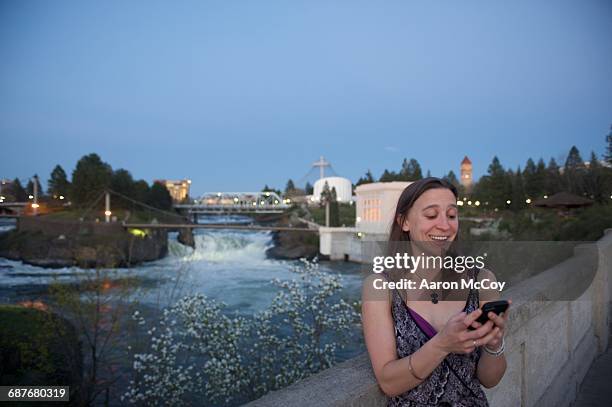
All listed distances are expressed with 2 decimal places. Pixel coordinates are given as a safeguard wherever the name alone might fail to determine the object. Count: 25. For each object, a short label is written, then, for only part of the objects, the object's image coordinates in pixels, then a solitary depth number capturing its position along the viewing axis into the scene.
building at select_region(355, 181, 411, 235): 39.16
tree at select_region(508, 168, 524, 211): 37.75
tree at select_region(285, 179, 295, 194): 122.12
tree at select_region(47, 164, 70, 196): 55.53
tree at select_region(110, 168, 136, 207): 58.84
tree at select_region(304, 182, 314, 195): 122.41
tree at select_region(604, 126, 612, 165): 31.38
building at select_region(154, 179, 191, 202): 159.88
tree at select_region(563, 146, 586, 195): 31.88
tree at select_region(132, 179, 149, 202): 62.62
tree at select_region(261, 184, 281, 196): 125.89
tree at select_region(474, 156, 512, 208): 38.84
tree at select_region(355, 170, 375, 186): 77.86
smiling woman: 1.48
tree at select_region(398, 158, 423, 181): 60.38
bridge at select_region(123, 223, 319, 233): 40.25
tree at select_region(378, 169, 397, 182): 69.25
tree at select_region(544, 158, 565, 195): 36.67
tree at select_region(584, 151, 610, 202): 26.16
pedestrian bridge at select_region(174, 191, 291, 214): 97.75
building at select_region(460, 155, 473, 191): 138.25
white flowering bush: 6.93
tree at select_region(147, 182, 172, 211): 66.38
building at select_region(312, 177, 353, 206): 98.99
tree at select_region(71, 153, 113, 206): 53.81
